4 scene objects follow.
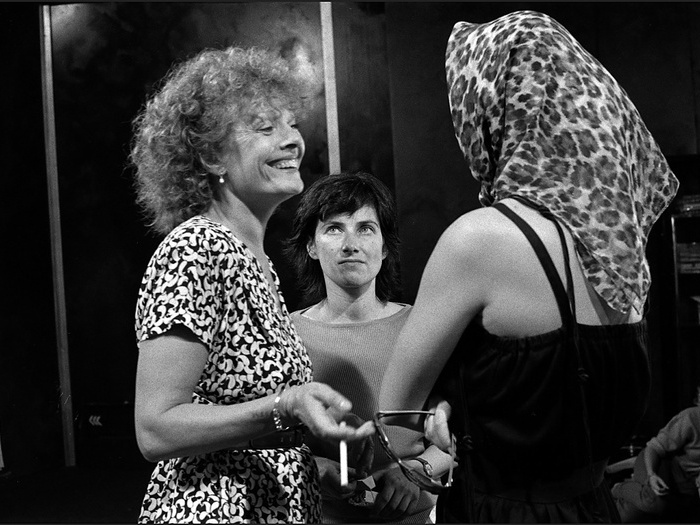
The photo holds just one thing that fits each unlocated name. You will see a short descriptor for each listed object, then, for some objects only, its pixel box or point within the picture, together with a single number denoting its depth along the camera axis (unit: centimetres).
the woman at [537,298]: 116
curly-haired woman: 121
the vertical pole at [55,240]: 487
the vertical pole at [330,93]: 456
